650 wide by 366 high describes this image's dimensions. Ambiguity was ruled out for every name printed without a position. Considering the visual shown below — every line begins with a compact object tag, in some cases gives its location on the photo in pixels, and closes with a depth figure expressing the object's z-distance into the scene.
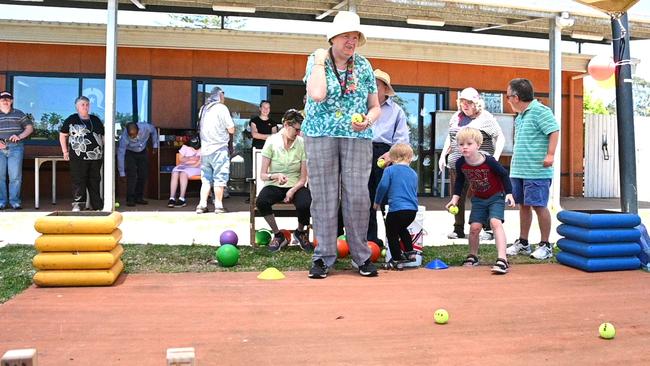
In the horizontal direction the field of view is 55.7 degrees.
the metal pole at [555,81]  9.98
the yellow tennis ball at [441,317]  3.46
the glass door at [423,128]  13.02
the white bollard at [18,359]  1.71
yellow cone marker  4.70
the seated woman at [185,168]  10.00
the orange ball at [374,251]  5.47
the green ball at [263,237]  6.22
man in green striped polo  5.65
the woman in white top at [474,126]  6.33
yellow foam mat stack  4.31
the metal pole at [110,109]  8.41
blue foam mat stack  5.09
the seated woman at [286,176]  5.87
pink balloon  6.54
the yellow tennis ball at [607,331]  3.20
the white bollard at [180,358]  1.76
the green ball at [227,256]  5.13
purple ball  5.93
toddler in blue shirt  5.14
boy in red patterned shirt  5.15
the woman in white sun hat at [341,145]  4.71
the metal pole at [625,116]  5.50
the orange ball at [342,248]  5.73
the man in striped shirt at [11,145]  9.21
